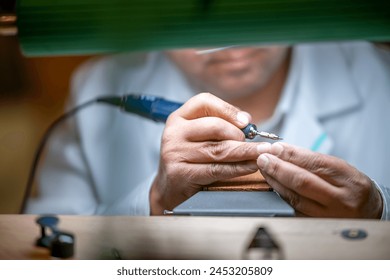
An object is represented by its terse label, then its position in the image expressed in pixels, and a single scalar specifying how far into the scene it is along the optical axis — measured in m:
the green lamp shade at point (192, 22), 0.79
